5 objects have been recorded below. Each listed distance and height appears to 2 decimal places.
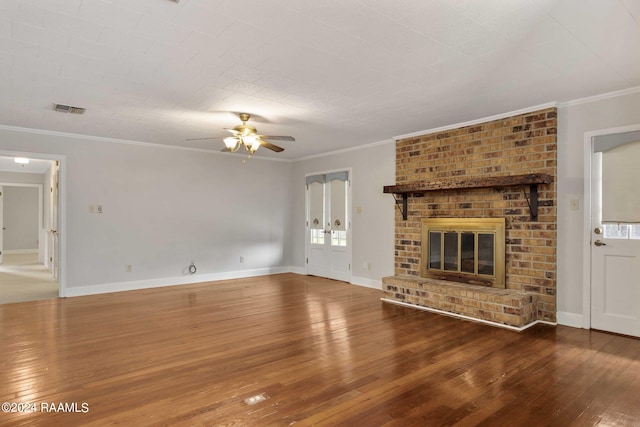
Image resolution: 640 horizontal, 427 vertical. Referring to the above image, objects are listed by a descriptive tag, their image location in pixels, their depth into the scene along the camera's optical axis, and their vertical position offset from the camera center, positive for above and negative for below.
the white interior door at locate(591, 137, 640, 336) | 3.79 -0.24
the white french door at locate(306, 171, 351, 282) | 7.05 -0.21
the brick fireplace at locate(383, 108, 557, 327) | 4.26 +0.16
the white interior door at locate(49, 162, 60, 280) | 7.26 -0.31
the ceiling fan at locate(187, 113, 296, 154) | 4.44 +0.89
